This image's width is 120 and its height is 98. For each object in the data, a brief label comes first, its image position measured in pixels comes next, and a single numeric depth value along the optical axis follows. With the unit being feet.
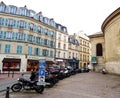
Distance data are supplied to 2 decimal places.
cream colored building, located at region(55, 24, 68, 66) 84.45
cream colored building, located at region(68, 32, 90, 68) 99.34
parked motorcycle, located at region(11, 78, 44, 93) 19.72
